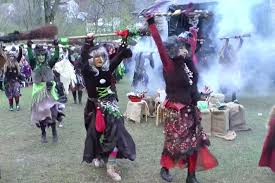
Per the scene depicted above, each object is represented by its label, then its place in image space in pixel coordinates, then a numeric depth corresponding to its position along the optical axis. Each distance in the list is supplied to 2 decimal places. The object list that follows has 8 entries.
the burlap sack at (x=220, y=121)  7.66
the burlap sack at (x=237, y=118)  7.94
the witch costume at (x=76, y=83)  12.01
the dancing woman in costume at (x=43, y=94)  7.50
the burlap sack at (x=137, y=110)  9.05
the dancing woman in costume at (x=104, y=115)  5.66
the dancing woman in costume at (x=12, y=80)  11.43
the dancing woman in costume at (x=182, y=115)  5.14
